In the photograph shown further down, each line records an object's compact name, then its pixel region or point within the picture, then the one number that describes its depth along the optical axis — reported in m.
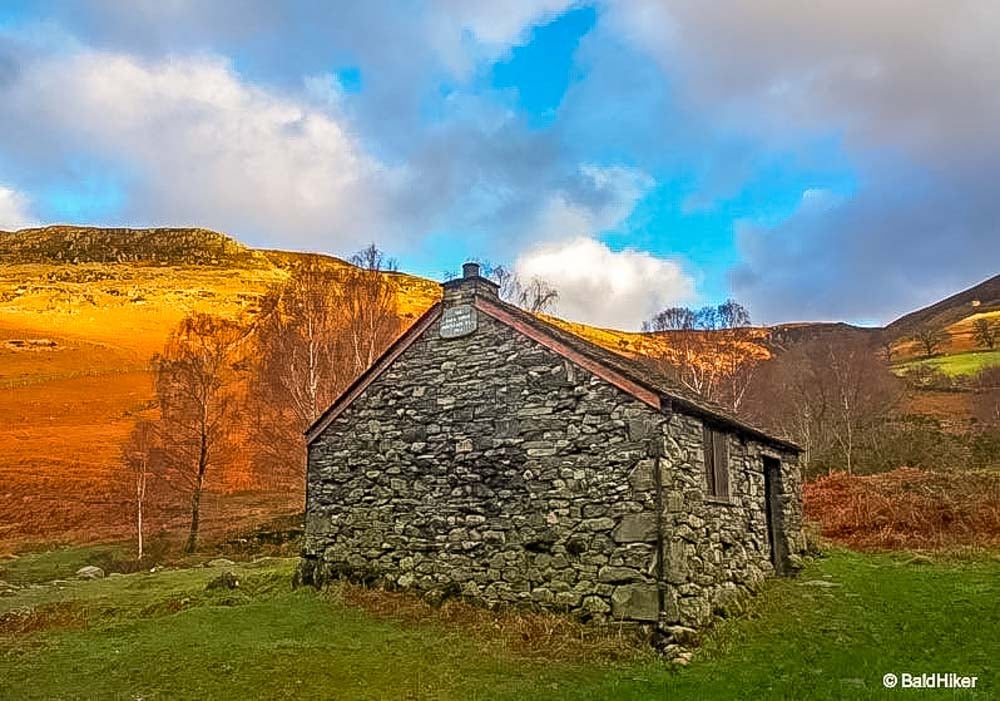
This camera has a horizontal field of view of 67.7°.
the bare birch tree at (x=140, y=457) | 33.22
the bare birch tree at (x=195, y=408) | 34.00
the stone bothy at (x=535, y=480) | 12.81
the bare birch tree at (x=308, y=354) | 32.50
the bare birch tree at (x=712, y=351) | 44.50
